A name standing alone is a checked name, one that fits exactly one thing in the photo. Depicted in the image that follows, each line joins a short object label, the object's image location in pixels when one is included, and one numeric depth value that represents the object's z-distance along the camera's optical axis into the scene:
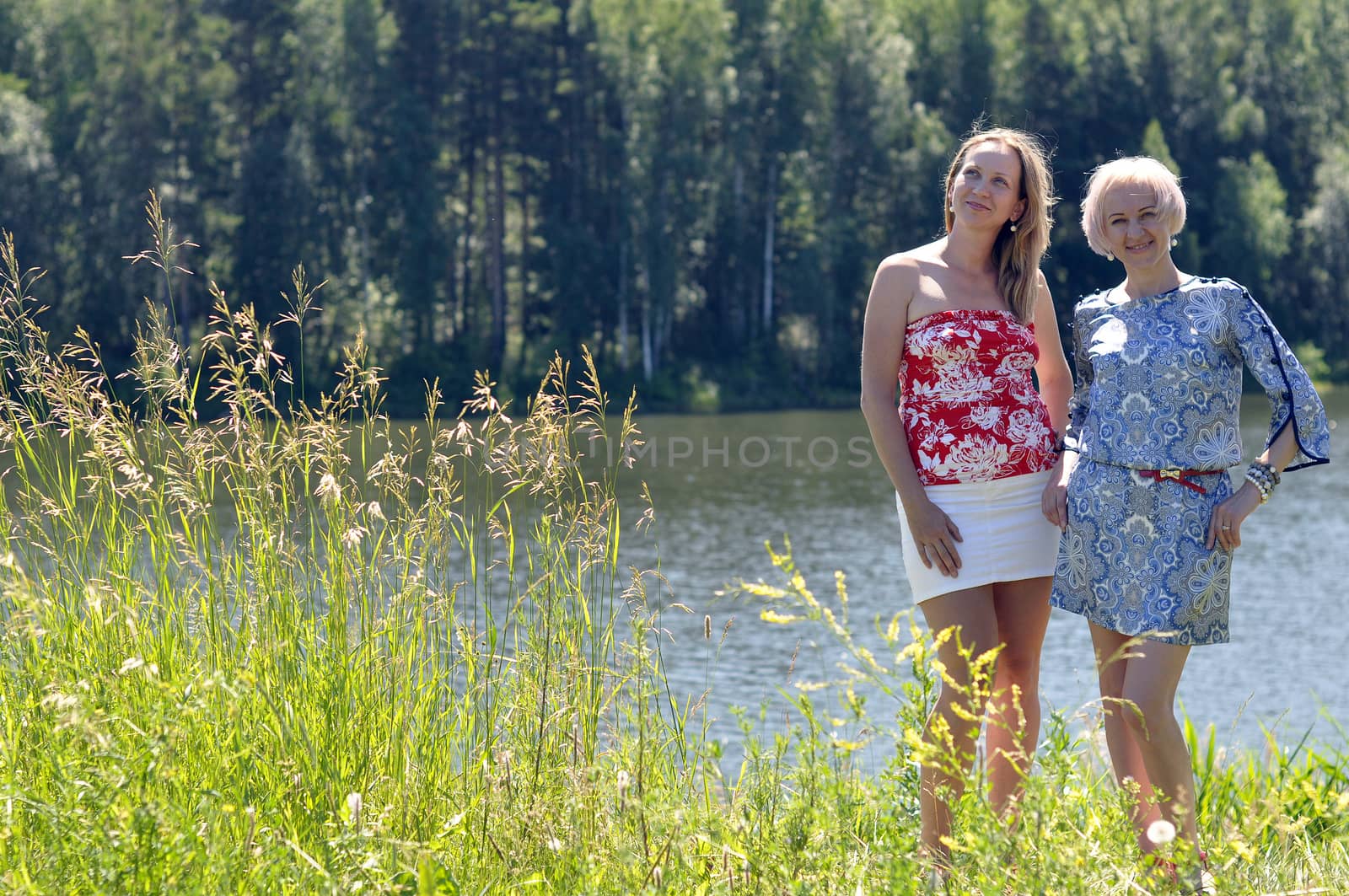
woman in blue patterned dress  5.79
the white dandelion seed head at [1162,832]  3.98
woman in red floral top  6.04
